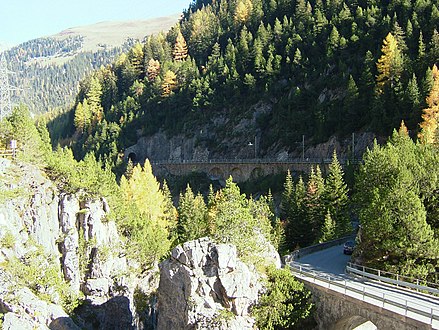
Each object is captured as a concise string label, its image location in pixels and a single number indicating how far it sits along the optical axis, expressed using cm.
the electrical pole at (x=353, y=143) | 6831
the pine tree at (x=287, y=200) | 5437
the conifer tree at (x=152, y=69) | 12025
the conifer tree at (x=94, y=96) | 12725
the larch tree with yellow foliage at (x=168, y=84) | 11044
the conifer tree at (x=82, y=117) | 12281
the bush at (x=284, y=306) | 2867
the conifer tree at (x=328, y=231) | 4600
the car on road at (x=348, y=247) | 3839
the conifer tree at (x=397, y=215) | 3006
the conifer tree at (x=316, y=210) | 4995
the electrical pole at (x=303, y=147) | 7631
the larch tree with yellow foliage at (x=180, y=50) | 12438
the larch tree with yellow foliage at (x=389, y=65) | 6856
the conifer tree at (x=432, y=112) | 5614
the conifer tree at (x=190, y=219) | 5181
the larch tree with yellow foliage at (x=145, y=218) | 4991
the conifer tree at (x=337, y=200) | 4959
